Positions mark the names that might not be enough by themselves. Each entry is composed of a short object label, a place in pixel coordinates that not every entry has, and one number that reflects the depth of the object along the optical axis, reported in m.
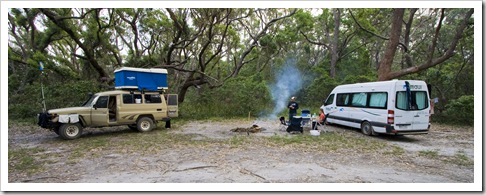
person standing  8.75
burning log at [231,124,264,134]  8.68
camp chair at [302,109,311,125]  8.28
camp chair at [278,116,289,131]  8.91
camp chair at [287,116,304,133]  8.26
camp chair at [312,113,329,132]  8.54
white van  7.05
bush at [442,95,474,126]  10.33
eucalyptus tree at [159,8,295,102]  12.99
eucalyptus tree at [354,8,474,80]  9.88
